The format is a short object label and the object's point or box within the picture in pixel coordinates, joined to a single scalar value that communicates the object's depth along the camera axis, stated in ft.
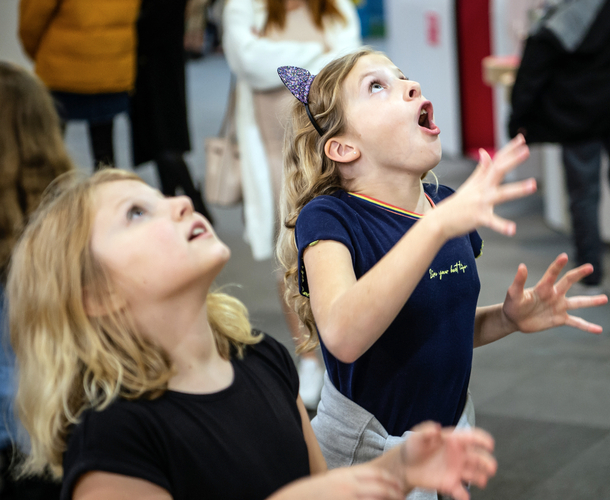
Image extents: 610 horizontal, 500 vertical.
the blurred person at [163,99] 13.43
